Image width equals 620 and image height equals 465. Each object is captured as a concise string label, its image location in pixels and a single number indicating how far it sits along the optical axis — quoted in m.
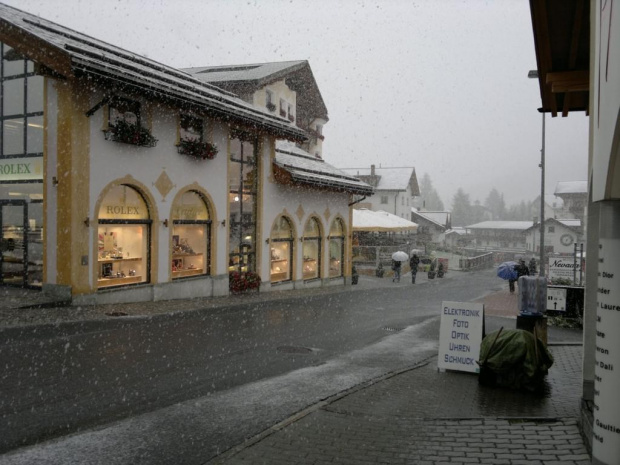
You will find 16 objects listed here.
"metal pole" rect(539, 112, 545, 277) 25.99
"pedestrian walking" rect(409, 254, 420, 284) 34.22
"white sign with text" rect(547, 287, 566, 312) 16.33
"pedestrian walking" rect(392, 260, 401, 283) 34.13
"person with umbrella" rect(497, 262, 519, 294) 23.36
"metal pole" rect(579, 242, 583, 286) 18.28
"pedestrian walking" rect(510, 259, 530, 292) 25.09
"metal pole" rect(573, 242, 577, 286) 17.86
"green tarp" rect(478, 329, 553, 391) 8.23
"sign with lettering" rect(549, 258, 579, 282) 18.69
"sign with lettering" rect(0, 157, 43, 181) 16.75
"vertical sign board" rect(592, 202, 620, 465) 2.88
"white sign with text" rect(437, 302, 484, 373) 9.51
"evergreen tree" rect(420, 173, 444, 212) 184.25
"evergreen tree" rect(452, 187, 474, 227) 154.12
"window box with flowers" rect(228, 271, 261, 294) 22.55
